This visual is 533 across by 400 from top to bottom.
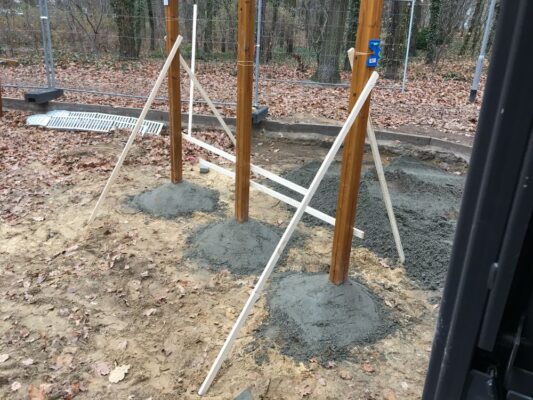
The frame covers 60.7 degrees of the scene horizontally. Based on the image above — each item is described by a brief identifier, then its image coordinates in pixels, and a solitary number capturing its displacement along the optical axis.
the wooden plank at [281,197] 3.53
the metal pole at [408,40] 9.51
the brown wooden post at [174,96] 4.53
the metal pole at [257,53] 6.96
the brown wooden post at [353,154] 2.74
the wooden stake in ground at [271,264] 2.76
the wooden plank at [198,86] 4.51
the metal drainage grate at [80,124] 7.40
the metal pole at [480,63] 8.28
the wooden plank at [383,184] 3.32
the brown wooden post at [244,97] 3.67
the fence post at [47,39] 7.67
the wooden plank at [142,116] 4.31
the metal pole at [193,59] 4.86
